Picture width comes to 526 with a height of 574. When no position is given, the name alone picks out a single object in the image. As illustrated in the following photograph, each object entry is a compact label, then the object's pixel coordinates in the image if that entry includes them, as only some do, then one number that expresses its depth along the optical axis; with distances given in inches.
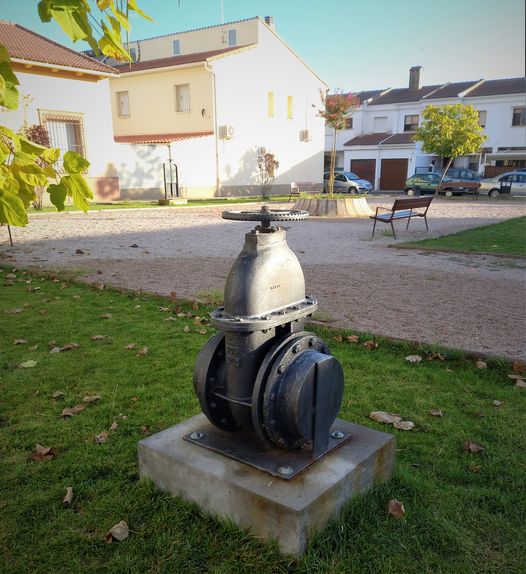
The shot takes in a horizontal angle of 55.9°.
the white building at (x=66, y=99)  796.0
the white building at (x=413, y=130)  1576.0
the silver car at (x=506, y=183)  1237.7
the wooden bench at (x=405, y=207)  463.2
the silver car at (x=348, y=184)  1369.3
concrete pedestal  79.4
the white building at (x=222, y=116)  1085.8
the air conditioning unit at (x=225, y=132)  1152.3
